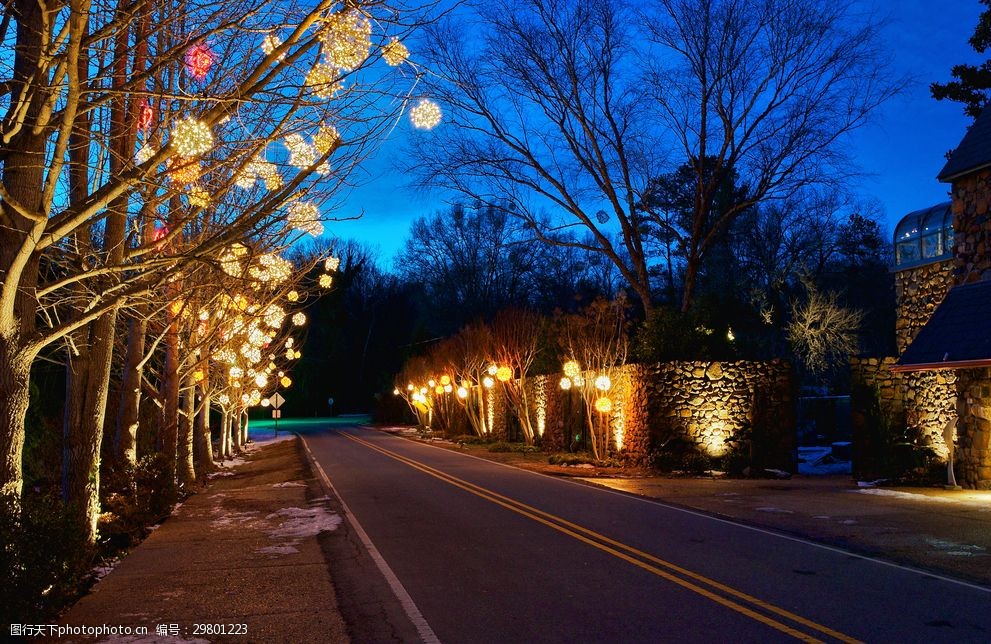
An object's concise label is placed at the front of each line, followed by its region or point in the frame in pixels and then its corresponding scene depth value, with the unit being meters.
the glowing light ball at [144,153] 8.56
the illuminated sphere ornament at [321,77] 7.76
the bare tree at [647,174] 26.08
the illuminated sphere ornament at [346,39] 7.40
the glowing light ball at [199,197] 7.78
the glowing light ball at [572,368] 26.78
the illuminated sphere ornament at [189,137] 6.64
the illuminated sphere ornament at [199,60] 8.86
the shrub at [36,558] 6.11
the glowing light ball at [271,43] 7.88
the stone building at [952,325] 15.83
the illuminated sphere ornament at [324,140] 8.04
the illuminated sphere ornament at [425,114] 8.29
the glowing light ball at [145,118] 9.57
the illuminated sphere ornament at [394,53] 7.62
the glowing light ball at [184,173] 8.35
